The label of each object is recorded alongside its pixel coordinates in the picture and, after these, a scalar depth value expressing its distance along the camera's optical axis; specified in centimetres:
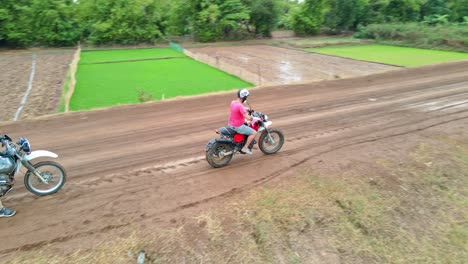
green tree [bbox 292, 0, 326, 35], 4531
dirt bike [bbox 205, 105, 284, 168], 747
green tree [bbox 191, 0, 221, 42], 3966
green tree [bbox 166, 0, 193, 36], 4128
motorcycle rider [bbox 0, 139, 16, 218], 576
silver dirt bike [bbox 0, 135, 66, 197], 592
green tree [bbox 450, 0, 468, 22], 4288
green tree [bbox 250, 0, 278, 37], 4116
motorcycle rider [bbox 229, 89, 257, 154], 722
